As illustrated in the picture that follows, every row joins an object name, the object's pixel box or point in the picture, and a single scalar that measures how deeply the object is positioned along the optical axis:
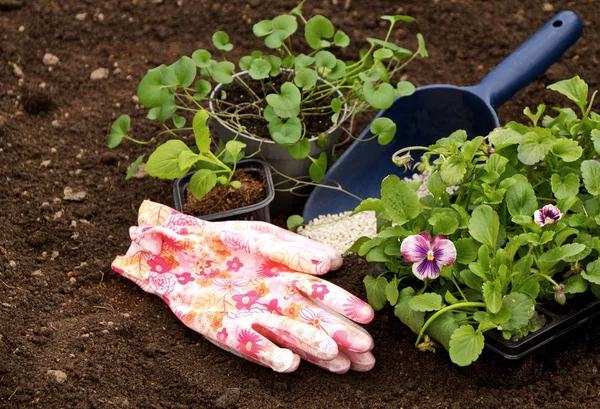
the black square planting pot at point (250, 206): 1.52
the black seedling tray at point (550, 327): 1.39
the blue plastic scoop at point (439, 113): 1.58
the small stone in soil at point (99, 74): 1.72
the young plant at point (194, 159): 1.47
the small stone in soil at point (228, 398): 1.41
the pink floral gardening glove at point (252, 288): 1.43
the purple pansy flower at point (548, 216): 1.39
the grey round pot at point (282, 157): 1.55
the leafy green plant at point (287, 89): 1.51
